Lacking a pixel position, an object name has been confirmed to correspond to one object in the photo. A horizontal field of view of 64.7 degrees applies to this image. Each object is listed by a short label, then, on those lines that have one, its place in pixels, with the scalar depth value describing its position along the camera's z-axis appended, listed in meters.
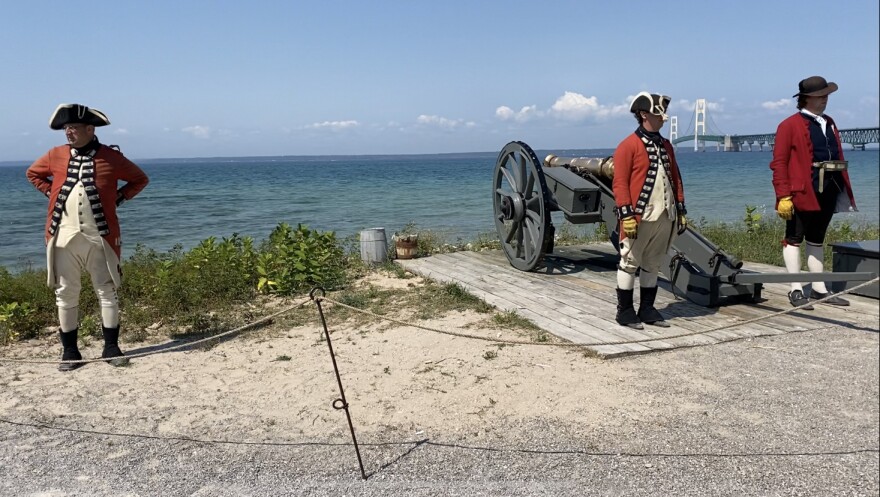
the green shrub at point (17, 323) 5.66
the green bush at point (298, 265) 7.24
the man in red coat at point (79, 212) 4.76
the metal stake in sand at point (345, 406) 3.21
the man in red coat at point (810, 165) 5.30
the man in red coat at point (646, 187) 4.94
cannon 5.72
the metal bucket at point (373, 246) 8.58
